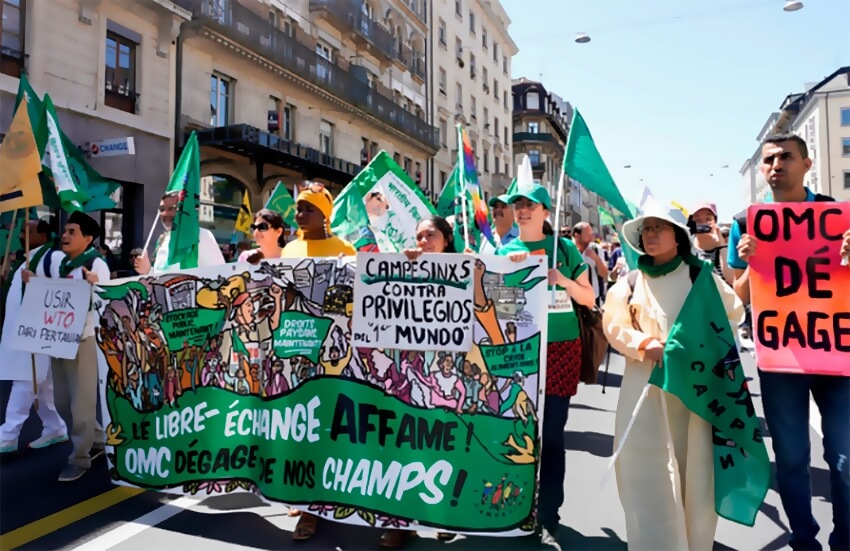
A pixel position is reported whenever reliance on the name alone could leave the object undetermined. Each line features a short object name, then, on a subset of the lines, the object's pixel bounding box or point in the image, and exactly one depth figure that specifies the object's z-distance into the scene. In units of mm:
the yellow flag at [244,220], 12328
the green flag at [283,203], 10016
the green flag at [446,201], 8195
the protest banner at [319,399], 3355
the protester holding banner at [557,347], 3479
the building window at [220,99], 18188
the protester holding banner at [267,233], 5117
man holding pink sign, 3123
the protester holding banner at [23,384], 5031
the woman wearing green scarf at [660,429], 3018
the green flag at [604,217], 6675
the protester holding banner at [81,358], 4695
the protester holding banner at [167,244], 5066
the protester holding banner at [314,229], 4395
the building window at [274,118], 20234
